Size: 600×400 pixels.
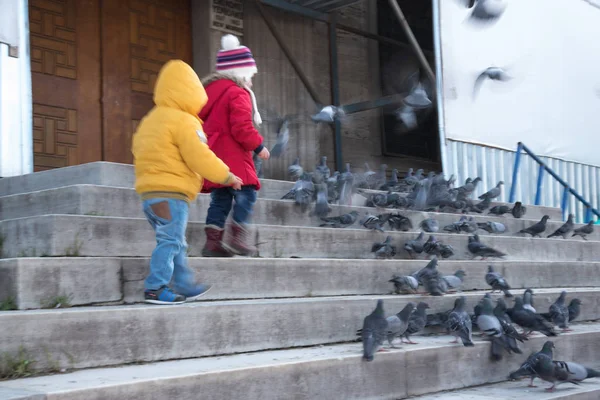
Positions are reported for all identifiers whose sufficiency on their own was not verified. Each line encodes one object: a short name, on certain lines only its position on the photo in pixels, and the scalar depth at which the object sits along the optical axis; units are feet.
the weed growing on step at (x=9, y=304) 14.46
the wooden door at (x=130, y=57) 34.68
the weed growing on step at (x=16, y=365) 12.55
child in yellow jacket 15.69
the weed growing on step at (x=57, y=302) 14.82
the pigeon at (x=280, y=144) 29.22
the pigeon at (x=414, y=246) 24.27
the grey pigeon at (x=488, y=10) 39.11
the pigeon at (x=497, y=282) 23.50
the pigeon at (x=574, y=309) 24.47
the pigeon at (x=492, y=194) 34.51
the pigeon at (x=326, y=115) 36.81
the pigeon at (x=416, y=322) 19.01
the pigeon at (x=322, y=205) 24.94
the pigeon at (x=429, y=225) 27.22
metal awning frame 40.50
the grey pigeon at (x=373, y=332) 16.37
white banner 38.06
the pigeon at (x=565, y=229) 33.53
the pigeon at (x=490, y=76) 38.58
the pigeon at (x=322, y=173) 28.21
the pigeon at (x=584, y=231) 35.27
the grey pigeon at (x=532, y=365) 18.62
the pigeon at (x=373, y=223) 24.41
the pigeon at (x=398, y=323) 17.57
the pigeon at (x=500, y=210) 33.35
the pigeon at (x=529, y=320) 21.08
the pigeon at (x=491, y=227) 29.35
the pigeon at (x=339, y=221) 24.59
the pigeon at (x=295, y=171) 29.14
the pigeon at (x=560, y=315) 22.63
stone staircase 13.28
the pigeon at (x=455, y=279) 22.49
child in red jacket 19.17
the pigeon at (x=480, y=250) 25.99
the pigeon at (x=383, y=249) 23.27
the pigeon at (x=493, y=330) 19.72
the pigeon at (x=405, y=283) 21.18
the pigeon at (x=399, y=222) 26.23
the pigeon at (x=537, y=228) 32.17
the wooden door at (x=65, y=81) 32.07
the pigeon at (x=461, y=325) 18.83
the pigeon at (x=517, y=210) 34.12
